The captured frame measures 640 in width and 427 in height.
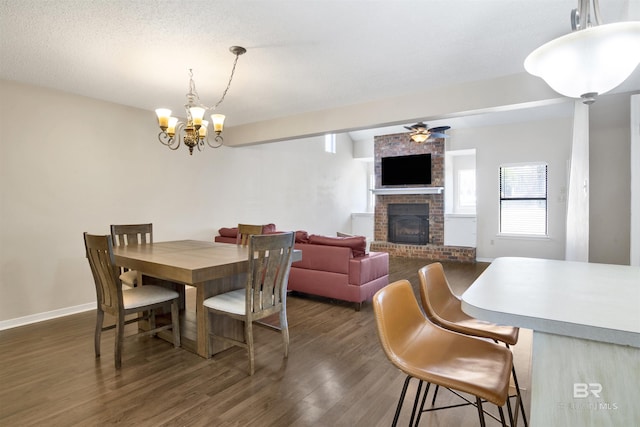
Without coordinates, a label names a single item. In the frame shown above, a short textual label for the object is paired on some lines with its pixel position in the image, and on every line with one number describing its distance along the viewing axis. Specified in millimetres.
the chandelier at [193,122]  2839
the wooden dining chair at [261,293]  2424
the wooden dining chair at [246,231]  3840
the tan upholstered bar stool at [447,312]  1555
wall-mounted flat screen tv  7949
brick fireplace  7684
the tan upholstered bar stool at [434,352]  1139
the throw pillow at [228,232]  4840
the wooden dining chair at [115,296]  2457
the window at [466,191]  8750
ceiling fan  6421
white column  3613
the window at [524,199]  6625
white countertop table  903
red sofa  3936
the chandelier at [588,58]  1149
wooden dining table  2379
